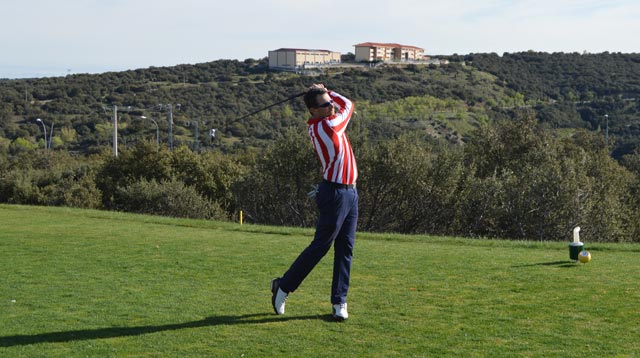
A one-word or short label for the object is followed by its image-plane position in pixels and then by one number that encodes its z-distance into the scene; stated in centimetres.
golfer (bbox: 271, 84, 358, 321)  771
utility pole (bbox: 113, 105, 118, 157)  5084
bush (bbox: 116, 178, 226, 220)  3672
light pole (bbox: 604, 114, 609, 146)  7319
